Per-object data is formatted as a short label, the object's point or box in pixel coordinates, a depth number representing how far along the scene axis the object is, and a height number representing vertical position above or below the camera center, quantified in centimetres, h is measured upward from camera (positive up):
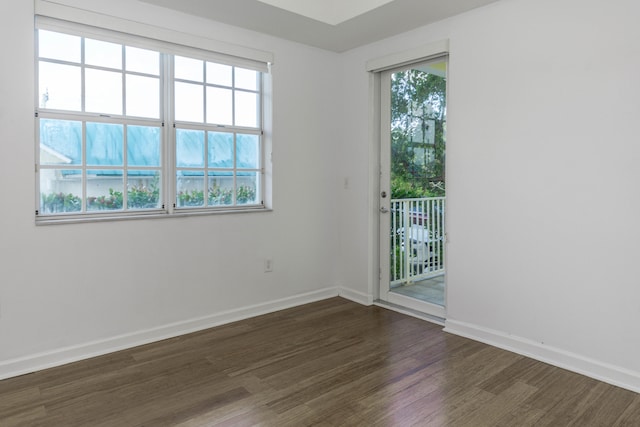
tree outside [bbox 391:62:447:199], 369 +66
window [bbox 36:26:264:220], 288 +56
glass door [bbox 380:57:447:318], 375 +19
